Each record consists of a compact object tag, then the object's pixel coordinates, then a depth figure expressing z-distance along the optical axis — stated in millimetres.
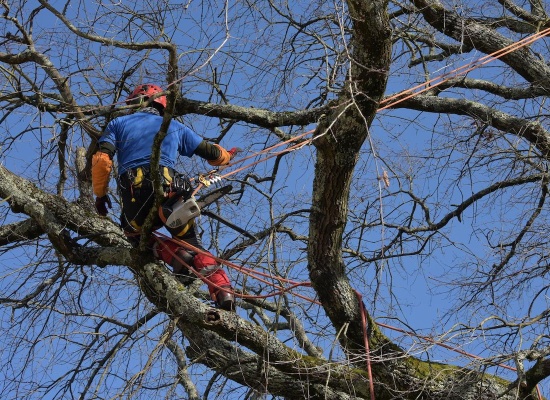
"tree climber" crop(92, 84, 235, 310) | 12031
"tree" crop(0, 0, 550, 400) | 9844
